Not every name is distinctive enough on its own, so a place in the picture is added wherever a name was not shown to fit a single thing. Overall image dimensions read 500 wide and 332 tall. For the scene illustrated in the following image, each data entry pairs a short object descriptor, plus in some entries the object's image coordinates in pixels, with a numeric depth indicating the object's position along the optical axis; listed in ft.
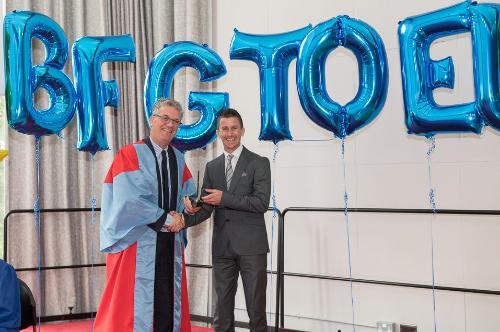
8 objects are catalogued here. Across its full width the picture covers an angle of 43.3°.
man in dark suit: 11.46
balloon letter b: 12.19
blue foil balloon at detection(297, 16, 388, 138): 11.02
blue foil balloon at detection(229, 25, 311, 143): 11.87
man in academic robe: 10.86
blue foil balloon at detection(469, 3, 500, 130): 9.87
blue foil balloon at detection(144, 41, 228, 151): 12.68
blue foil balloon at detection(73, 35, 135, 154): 12.71
